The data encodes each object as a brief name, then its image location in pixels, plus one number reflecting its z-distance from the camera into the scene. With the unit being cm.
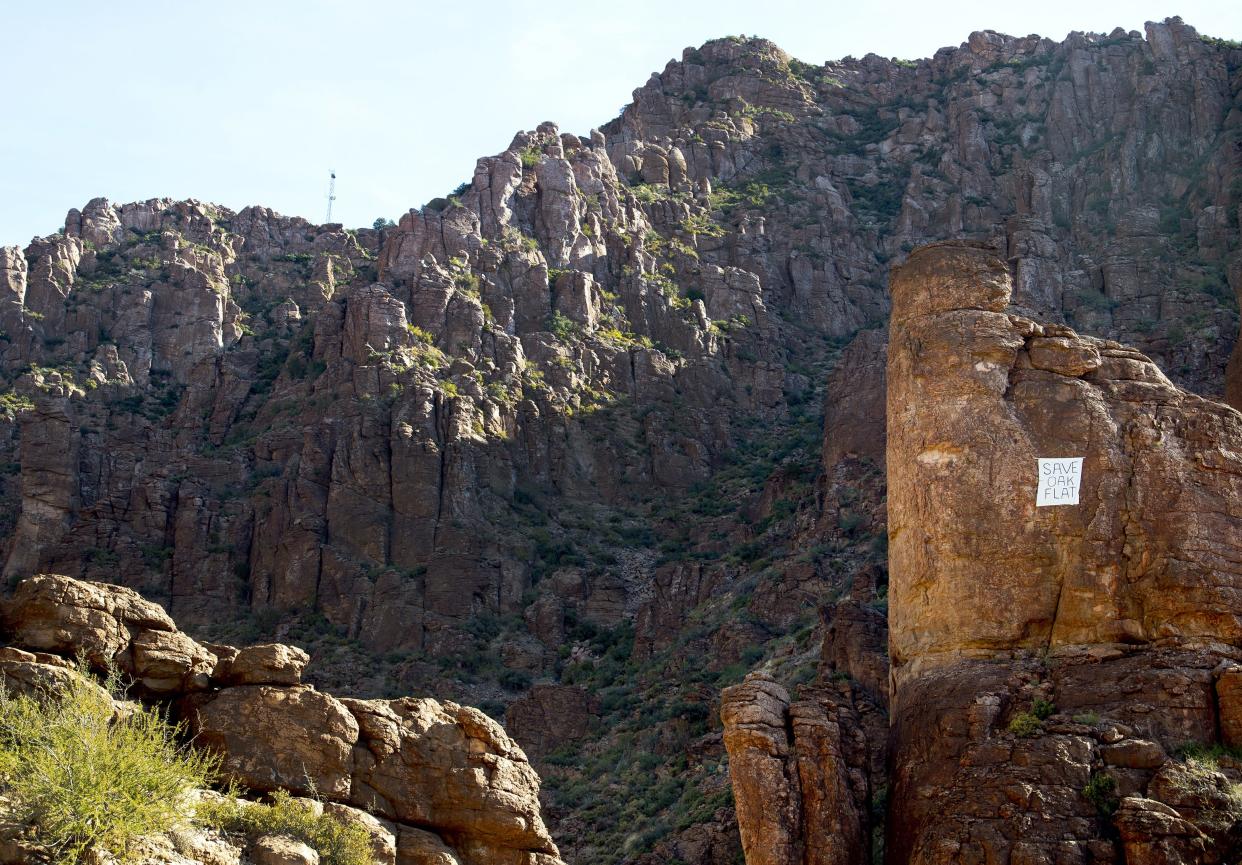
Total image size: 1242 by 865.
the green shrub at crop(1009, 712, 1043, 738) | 3039
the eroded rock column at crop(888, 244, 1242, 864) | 2945
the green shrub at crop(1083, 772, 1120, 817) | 2878
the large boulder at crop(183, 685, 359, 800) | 2494
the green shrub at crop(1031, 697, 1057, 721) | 3094
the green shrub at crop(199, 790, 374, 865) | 2352
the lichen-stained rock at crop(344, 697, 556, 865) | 2619
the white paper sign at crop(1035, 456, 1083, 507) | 3378
